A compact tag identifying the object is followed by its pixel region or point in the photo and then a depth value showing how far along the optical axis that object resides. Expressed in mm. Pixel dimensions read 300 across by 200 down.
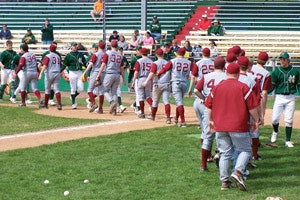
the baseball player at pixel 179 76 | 18234
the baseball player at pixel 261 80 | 13930
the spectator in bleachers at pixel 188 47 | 28730
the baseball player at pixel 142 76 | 19950
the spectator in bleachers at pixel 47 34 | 32812
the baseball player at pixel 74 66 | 22078
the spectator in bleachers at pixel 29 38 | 33219
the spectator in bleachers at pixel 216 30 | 32469
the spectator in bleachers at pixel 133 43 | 30656
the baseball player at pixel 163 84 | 18922
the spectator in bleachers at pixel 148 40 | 30312
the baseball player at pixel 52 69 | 21697
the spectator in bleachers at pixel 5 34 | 34875
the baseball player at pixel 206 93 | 12453
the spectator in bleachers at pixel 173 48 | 28022
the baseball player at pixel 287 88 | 15453
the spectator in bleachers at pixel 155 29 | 32094
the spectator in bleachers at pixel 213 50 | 28325
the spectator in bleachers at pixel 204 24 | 33988
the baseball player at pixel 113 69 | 20388
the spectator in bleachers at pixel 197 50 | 28641
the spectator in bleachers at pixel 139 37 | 30480
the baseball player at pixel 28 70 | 22297
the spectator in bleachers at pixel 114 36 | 30270
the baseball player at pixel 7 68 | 24141
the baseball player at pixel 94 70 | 20766
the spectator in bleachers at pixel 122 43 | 29909
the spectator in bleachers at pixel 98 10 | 35719
